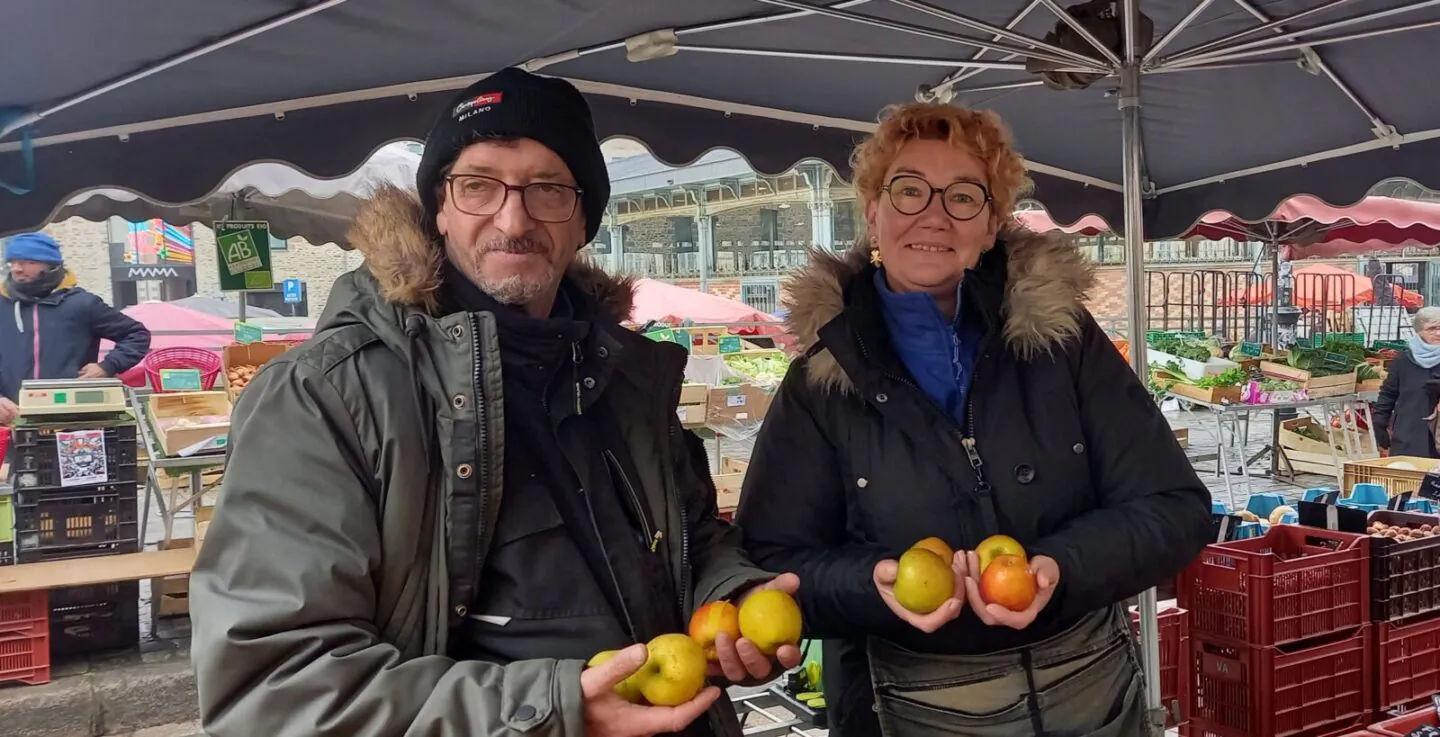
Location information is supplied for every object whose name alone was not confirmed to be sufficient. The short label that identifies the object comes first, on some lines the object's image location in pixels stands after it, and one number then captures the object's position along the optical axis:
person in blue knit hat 6.38
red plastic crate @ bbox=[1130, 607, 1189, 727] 3.38
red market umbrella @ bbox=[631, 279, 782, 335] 14.19
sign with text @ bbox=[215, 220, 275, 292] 5.19
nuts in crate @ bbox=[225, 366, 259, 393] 6.56
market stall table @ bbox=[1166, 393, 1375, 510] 8.48
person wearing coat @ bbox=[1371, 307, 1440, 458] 7.36
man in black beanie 1.27
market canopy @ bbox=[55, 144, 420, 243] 6.18
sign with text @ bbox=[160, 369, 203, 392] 6.60
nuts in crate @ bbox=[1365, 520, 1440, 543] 3.67
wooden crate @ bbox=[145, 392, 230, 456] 5.72
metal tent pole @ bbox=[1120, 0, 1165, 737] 2.85
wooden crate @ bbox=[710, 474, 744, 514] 4.96
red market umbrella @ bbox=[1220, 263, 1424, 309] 19.84
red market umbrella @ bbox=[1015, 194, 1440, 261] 8.82
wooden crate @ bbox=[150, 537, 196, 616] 6.14
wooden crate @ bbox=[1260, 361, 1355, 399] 9.08
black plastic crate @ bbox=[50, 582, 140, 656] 5.44
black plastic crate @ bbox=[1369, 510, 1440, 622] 3.47
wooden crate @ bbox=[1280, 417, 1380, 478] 9.91
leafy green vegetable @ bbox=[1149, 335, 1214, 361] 10.07
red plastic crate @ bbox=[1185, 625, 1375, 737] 3.24
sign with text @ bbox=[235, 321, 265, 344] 8.01
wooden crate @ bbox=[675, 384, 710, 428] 7.05
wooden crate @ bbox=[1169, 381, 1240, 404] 8.49
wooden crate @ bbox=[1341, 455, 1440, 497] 5.48
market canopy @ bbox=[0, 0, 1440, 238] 2.55
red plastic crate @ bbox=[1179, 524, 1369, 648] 3.25
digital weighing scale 5.28
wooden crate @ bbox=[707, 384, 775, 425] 7.29
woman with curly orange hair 2.04
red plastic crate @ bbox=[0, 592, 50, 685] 4.97
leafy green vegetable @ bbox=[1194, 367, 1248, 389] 8.69
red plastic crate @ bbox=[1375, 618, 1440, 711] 3.50
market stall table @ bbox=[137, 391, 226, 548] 5.64
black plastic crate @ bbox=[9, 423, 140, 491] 5.23
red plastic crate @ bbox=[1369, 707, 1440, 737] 2.28
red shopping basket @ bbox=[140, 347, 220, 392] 9.52
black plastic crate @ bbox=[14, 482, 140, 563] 5.33
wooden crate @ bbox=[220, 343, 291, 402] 6.86
